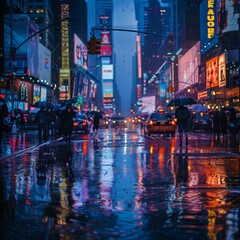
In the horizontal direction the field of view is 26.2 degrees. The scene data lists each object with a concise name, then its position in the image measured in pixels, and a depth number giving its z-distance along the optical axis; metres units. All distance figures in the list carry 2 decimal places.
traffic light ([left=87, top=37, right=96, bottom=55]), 26.62
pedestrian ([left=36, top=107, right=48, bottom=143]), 27.42
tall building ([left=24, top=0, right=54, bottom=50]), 122.94
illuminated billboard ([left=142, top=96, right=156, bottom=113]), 156.12
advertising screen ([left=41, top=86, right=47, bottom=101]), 97.84
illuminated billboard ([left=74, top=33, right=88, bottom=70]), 135.12
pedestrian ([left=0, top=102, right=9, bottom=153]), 19.12
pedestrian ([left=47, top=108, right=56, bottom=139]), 32.75
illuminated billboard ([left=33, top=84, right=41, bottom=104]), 91.56
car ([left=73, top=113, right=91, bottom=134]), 40.88
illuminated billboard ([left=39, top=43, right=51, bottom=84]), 92.38
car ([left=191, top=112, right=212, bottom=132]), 45.09
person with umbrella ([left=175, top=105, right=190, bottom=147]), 21.92
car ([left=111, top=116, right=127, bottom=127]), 69.44
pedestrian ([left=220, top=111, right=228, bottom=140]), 33.18
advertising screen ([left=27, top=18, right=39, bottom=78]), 81.41
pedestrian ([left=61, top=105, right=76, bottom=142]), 26.64
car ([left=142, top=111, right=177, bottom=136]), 33.78
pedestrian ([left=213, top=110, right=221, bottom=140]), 32.81
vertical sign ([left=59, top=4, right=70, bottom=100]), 126.75
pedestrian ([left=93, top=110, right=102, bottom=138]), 38.94
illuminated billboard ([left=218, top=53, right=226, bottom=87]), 81.31
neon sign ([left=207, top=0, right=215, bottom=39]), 93.38
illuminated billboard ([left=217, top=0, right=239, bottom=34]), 78.80
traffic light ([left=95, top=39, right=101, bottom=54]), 26.66
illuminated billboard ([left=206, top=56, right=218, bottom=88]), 87.94
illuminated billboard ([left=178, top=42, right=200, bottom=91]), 112.31
